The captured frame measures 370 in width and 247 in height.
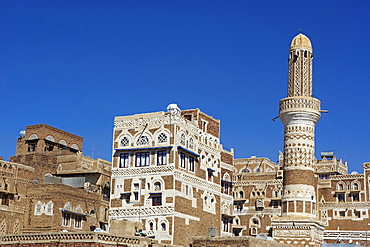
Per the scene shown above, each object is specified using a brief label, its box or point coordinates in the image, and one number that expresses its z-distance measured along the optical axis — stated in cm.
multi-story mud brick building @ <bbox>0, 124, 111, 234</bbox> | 5869
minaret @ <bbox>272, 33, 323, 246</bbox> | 5403
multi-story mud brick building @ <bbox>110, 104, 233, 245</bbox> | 5694
